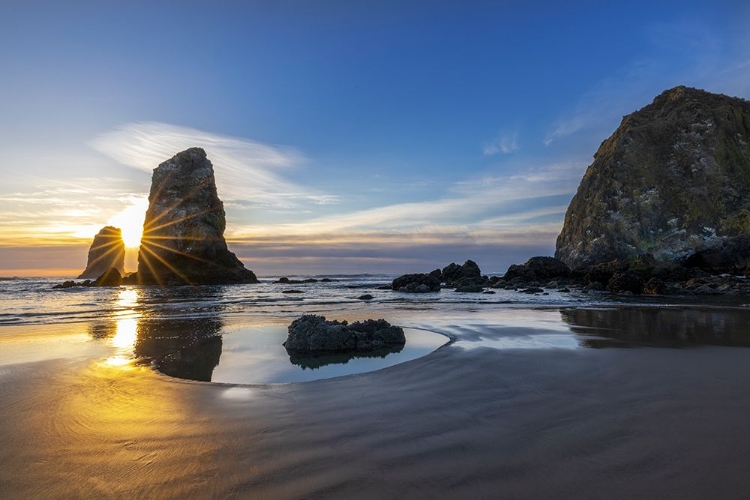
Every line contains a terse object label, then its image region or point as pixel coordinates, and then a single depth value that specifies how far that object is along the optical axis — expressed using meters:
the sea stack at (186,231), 51.53
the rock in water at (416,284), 34.57
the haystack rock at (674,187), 44.84
